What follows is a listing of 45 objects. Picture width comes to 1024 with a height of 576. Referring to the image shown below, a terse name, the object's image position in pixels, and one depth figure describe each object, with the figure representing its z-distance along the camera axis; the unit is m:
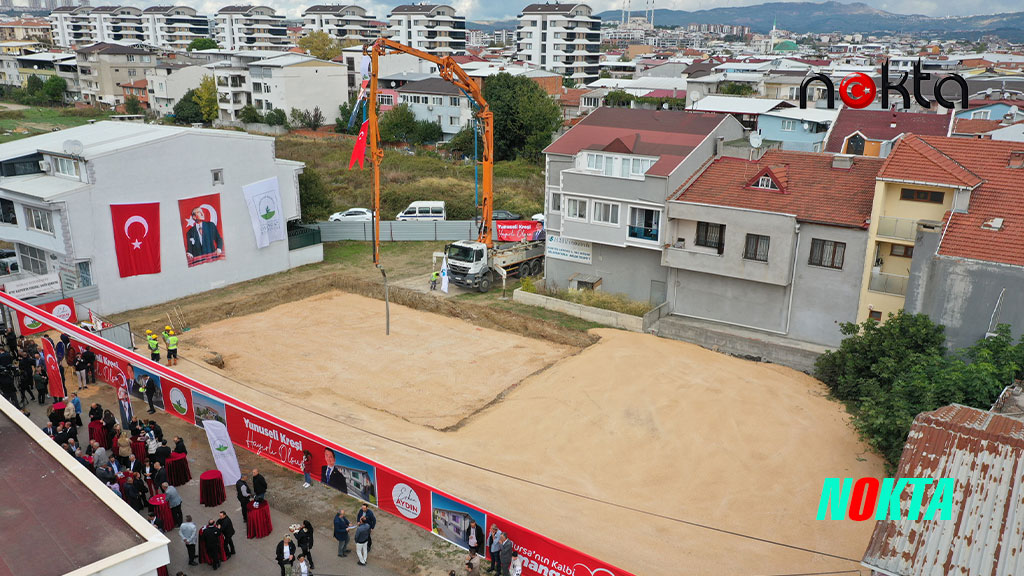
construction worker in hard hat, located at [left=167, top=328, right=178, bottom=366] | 26.02
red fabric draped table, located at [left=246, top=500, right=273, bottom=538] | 16.70
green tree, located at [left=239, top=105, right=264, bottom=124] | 89.38
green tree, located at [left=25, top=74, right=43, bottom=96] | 115.12
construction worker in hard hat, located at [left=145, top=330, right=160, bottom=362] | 25.59
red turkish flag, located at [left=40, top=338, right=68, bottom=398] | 22.09
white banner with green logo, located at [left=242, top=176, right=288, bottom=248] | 36.03
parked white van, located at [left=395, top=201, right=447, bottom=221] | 46.97
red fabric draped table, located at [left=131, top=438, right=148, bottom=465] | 18.55
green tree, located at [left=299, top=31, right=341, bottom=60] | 135.25
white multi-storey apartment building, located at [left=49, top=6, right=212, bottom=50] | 175.85
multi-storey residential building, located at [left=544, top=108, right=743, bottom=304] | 32.12
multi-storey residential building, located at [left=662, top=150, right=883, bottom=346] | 28.55
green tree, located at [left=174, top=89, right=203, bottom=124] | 93.88
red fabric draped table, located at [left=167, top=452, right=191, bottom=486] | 18.58
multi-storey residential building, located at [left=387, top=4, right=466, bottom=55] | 145.12
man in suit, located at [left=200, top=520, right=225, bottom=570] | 15.34
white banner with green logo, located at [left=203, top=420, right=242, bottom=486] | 17.69
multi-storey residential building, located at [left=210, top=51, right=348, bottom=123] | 89.25
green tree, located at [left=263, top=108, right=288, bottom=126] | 88.12
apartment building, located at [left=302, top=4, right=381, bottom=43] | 166.38
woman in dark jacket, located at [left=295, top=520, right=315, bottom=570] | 15.38
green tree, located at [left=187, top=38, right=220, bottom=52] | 151.00
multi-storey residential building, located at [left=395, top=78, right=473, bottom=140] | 81.44
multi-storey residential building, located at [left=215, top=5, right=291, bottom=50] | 165.75
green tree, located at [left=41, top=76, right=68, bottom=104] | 111.12
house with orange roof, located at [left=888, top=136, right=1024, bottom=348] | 23.09
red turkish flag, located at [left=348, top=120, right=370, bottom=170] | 30.12
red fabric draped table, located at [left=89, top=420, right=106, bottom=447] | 19.70
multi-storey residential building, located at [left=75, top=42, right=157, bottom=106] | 108.75
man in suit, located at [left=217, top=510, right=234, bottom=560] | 15.68
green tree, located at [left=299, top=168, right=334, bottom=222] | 44.25
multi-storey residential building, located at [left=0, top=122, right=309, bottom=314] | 30.02
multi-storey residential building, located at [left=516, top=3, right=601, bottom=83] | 136.50
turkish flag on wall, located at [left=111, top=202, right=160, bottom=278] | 31.16
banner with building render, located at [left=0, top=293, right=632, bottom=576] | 14.20
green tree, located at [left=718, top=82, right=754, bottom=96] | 94.88
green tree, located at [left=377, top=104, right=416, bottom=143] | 80.94
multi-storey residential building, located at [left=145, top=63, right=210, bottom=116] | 98.38
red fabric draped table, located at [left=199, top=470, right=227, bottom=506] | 17.98
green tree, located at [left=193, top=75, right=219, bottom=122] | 92.25
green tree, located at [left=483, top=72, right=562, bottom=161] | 70.56
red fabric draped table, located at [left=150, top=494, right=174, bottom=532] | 16.55
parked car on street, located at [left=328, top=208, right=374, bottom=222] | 46.34
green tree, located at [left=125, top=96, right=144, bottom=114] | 101.50
